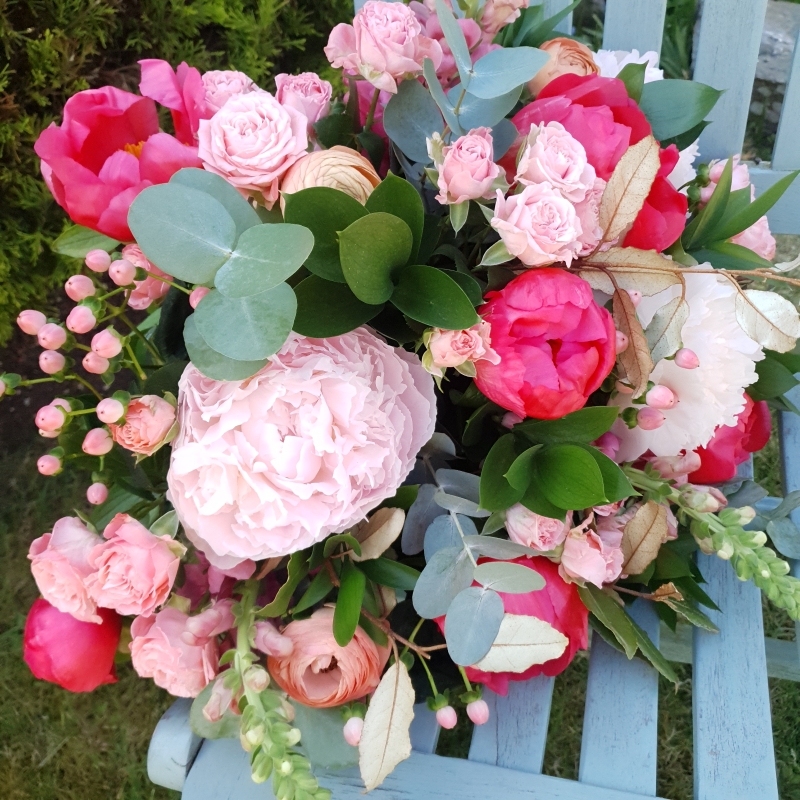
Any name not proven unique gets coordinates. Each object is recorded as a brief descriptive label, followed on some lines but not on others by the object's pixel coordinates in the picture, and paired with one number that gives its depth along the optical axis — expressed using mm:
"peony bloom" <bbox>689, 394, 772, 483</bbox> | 697
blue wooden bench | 707
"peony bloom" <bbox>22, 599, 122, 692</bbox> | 601
